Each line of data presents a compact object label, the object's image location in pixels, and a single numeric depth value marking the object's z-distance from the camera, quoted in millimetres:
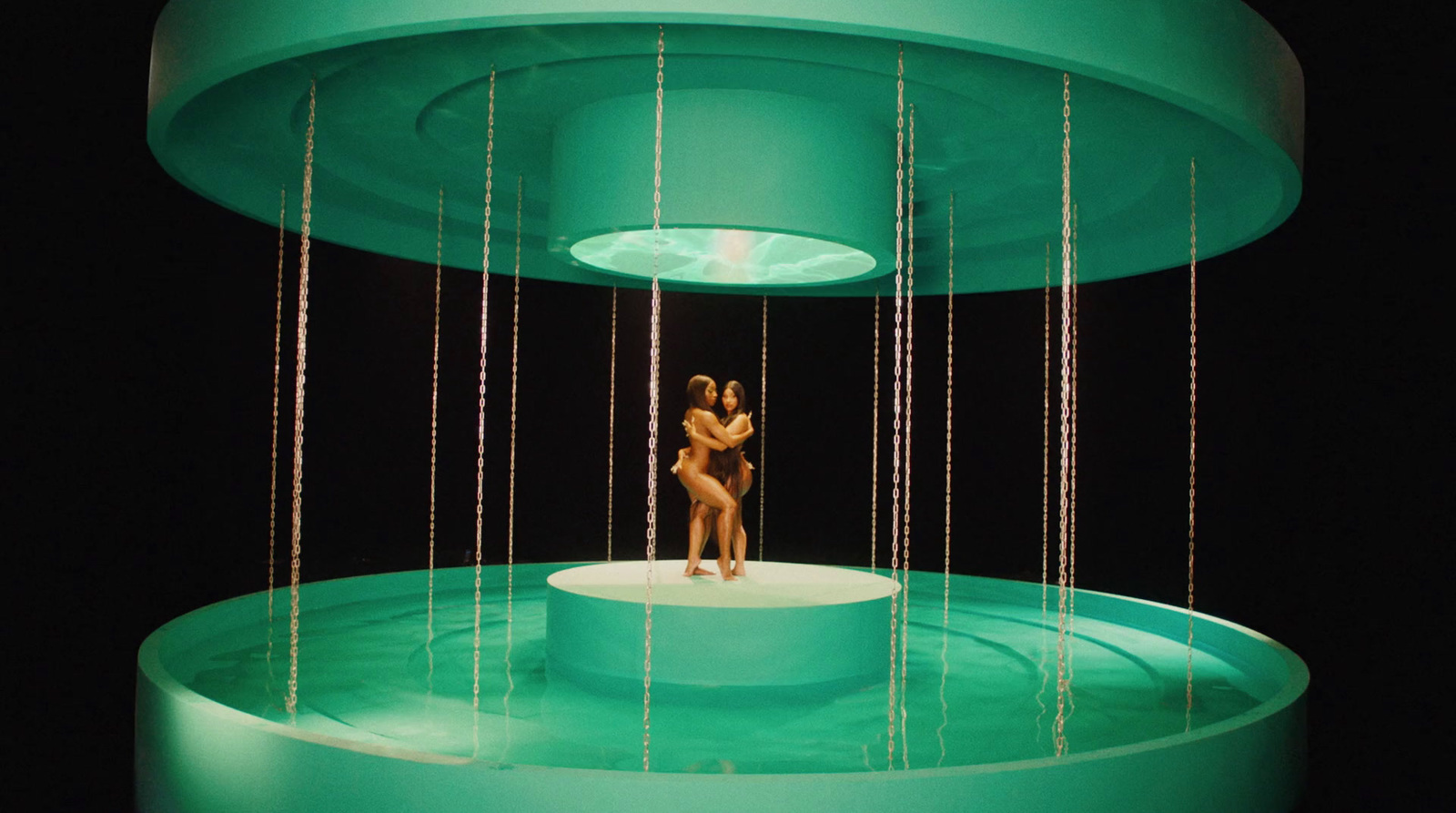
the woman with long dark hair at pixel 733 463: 9023
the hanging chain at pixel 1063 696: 5779
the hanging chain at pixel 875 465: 13462
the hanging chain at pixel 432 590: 7601
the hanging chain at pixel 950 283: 10359
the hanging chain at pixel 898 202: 5648
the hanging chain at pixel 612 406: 14199
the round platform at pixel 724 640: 7270
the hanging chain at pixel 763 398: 14992
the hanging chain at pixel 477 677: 6656
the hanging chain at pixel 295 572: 6148
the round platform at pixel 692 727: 4508
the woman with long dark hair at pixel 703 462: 8961
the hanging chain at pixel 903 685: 5708
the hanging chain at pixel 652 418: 4969
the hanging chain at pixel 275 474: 9908
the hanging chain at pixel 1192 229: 6859
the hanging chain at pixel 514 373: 12784
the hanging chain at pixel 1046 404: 13672
